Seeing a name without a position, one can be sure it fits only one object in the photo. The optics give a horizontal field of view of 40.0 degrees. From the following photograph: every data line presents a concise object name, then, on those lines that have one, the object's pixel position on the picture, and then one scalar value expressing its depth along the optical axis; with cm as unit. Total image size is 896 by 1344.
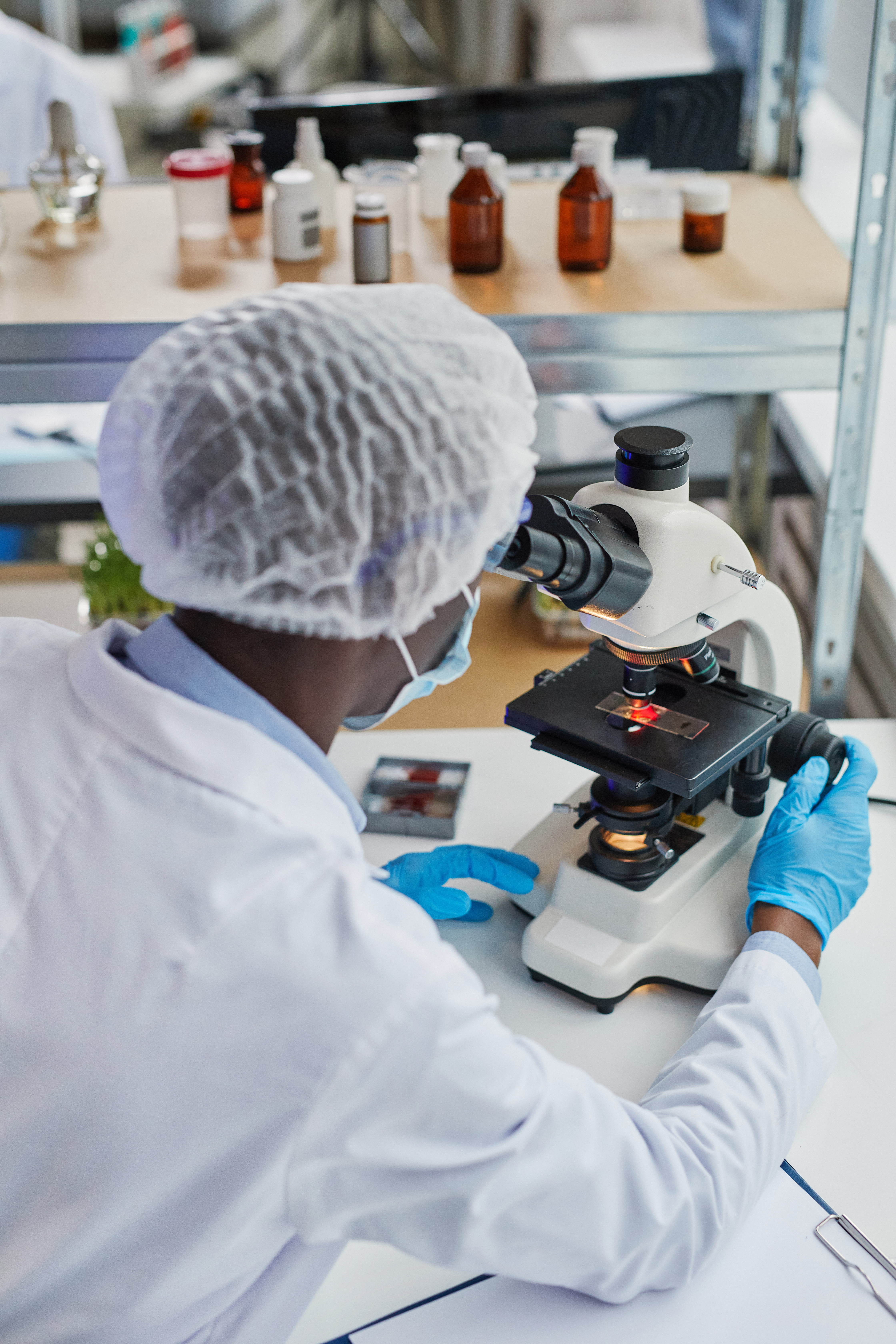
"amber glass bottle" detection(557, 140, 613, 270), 154
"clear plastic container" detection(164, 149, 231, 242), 165
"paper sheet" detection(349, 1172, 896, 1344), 86
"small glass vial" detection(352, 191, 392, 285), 146
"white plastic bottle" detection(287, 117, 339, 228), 169
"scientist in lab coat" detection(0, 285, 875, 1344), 70
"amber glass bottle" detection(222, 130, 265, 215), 174
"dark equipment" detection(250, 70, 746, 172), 213
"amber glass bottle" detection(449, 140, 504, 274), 154
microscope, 101
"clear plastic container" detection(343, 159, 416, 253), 163
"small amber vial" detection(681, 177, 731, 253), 157
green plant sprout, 186
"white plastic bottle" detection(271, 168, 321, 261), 154
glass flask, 171
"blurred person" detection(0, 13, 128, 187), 320
